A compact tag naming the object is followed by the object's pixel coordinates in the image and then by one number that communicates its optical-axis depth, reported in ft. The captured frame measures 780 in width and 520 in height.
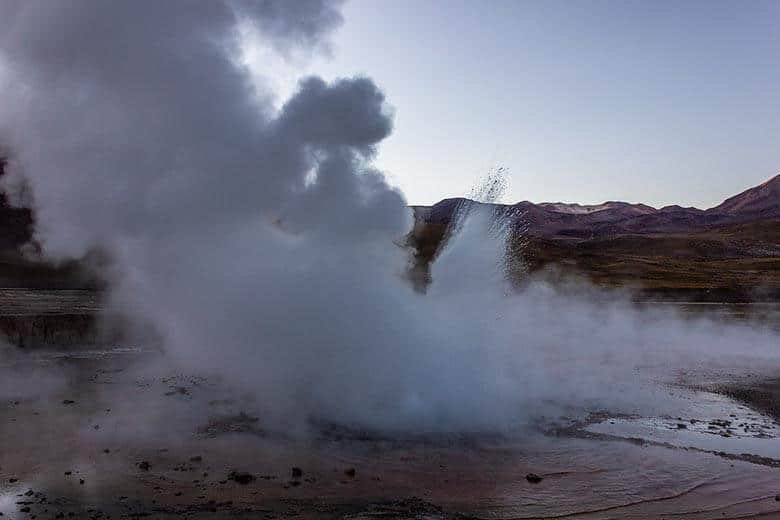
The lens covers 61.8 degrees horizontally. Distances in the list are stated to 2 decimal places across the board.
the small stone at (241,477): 37.65
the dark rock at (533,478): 39.53
